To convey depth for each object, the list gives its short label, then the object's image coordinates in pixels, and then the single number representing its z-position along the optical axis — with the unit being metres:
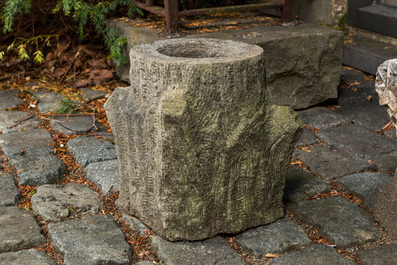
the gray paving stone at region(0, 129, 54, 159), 3.70
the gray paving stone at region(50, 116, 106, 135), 4.07
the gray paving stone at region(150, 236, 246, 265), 2.48
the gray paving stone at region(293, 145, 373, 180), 3.36
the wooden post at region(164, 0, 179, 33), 4.30
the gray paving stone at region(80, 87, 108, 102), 4.75
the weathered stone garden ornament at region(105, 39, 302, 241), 2.44
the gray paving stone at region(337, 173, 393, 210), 3.00
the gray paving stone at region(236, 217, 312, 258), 2.58
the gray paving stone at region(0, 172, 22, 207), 3.07
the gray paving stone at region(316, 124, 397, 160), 3.66
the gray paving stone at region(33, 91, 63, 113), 4.50
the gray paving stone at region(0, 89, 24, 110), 4.57
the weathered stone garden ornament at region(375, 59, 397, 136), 2.52
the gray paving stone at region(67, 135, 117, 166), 3.59
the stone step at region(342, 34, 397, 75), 4.99
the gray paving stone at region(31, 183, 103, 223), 2.91
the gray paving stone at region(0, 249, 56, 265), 2.47
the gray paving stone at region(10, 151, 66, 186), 3.32
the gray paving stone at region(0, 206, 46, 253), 2.62
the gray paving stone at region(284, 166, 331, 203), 3.07
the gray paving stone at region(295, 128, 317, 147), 3.84
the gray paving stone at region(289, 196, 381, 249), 2.65
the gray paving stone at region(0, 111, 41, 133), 4.12
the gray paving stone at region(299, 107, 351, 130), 4.14
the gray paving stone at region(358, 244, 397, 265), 2.46
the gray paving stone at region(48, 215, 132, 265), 2.50
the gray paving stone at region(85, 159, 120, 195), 3.21
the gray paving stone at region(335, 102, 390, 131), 4.11
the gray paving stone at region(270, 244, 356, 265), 2.46
